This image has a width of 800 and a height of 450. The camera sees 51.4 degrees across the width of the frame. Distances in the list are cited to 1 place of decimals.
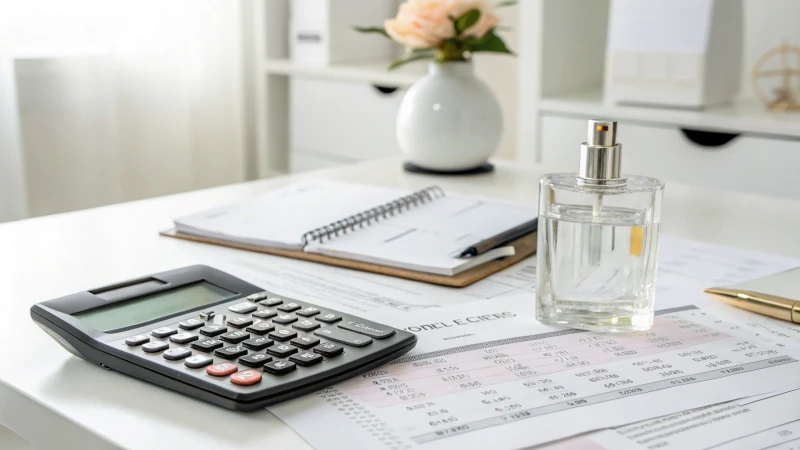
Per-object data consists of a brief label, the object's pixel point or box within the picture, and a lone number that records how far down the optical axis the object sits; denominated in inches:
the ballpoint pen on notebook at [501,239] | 29.4
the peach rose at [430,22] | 43.7
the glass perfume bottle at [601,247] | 23.3
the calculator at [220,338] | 18.8
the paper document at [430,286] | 26.5
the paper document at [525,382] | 17.6
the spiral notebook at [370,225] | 30.4
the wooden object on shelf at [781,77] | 62.0
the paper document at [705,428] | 17.0
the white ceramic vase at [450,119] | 45.5
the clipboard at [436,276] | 28.4
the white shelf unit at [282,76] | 82.4
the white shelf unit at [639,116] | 56.9
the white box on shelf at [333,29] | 84.1
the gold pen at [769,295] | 24.2
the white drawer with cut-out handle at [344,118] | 80.9
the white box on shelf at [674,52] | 58.7
